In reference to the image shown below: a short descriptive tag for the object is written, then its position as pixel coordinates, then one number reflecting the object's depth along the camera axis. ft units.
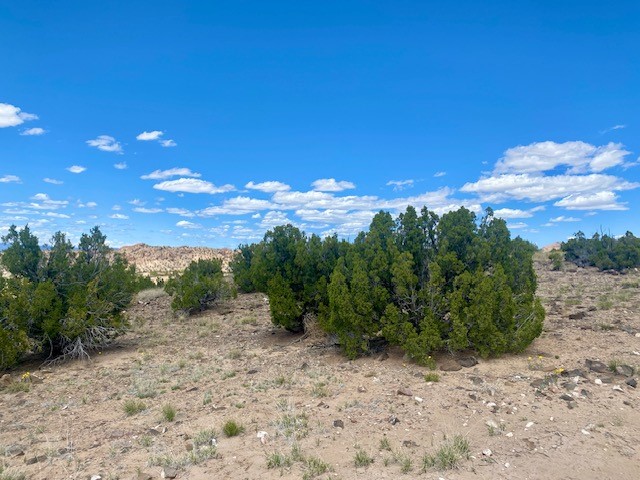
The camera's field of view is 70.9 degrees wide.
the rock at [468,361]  29.05
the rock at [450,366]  28.52
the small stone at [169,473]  17.83
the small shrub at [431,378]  26.53
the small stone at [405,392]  24.63
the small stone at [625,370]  25.50
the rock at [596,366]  26.61
